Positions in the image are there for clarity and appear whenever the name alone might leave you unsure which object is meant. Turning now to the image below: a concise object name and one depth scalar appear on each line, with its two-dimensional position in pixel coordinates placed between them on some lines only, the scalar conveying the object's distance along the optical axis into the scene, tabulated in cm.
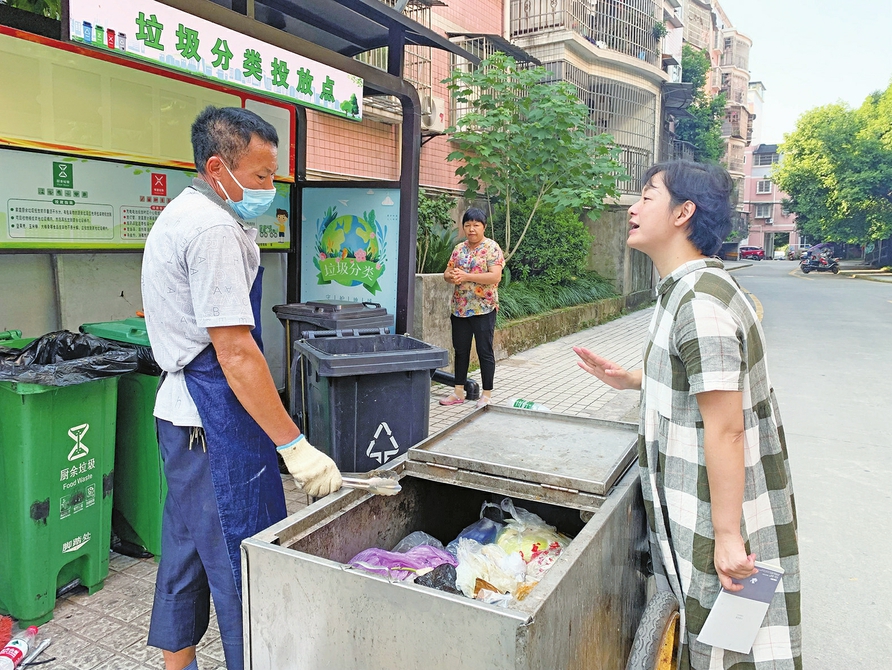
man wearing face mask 198
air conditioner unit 1005
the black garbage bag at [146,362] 329
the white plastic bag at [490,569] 208
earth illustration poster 545
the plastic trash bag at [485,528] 245
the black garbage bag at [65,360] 268
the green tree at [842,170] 3047
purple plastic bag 201
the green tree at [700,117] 2695
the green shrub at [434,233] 904
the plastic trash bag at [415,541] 232
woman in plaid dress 178
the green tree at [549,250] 1233
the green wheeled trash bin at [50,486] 276
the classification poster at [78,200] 392
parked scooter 3388
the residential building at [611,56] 1554
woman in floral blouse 632
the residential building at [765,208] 6594
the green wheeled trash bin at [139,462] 331
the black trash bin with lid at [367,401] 310
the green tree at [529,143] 927
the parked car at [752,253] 5725
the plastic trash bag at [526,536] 229
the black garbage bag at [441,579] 197
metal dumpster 145
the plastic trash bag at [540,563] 218
